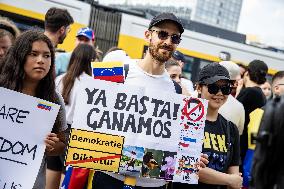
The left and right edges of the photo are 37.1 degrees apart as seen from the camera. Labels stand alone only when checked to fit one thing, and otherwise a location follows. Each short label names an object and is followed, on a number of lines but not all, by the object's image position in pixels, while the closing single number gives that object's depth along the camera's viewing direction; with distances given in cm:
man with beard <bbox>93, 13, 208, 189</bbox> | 285
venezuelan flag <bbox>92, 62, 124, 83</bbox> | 283
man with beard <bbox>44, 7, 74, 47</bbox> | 430
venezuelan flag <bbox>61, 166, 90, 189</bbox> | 395
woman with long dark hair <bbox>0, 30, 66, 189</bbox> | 260
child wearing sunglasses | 298
